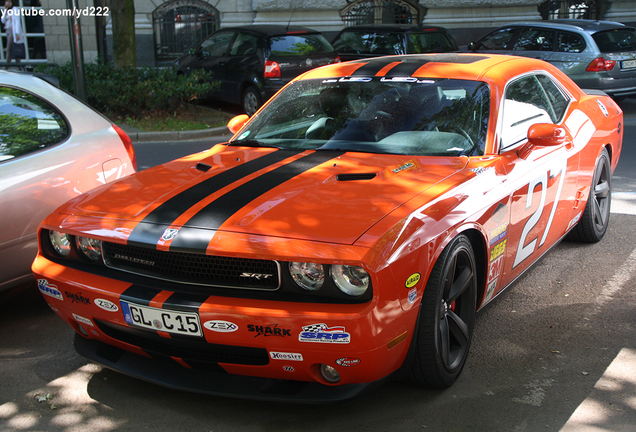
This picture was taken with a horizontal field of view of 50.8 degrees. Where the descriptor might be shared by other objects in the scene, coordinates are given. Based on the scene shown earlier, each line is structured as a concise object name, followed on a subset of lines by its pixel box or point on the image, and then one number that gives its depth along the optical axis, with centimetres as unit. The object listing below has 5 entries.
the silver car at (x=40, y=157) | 390
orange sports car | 268
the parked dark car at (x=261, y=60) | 1184
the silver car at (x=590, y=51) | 1140
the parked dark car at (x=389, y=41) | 1253
